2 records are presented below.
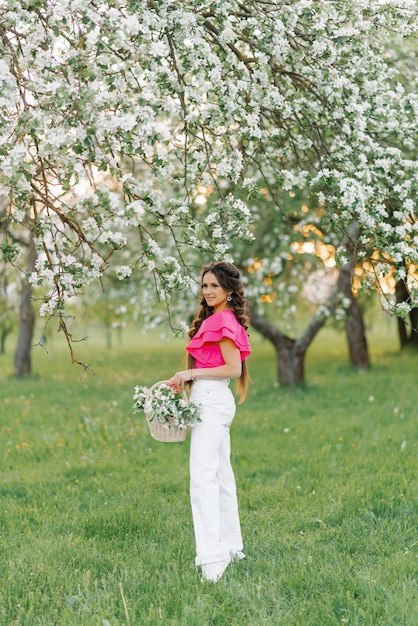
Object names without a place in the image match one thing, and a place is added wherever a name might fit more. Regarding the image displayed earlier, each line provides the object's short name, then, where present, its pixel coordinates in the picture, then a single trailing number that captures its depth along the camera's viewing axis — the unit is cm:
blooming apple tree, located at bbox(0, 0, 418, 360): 450
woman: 529
